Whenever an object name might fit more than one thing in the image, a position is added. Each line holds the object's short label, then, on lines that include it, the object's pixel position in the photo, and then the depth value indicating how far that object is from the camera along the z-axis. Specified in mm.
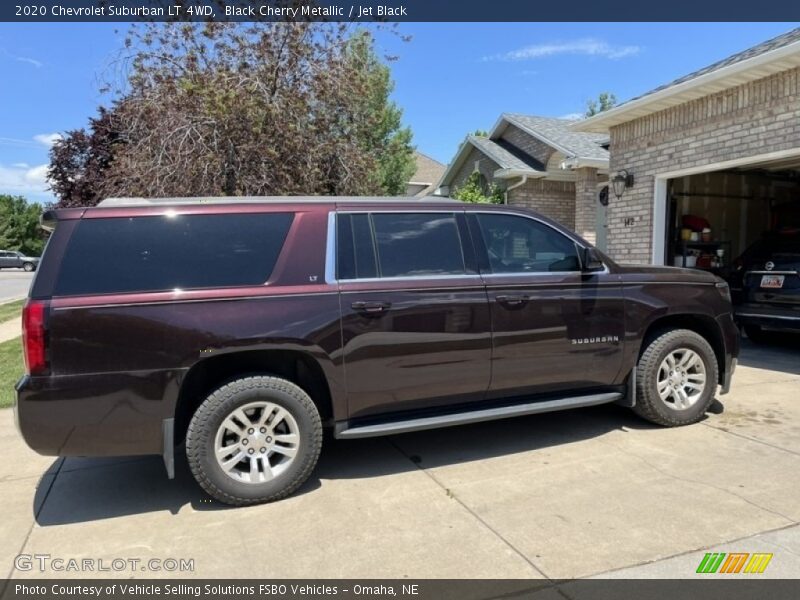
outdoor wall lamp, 9975
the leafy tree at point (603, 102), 52438
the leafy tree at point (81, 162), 17016
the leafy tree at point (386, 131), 10859
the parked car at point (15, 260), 45750
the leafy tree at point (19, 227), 56531
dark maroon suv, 3350
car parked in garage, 7551
